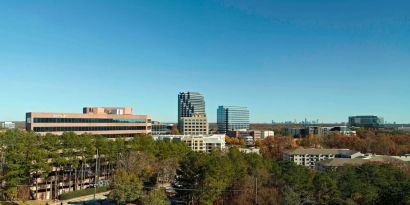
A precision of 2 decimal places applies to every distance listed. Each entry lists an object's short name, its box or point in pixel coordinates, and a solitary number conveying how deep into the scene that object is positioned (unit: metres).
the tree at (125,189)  54.81
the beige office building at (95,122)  80.44
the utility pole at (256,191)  52.56
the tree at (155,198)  50.53
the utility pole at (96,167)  75.50
